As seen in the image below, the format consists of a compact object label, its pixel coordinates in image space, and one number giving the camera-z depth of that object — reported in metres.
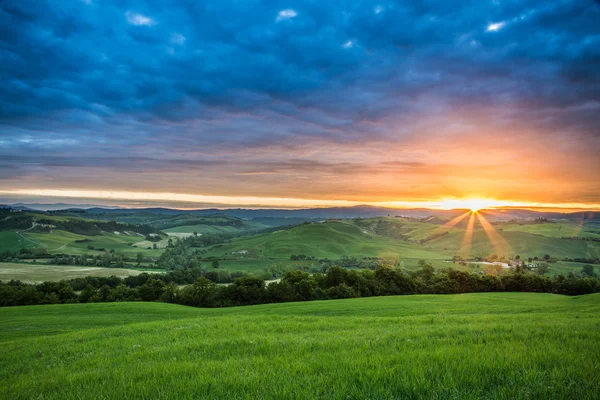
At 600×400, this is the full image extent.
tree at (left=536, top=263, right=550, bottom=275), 130.85
